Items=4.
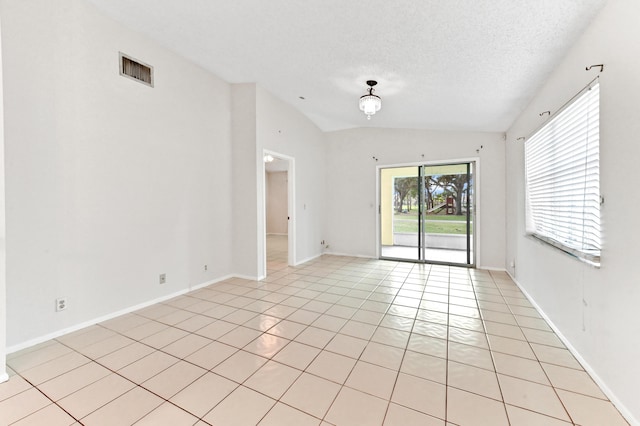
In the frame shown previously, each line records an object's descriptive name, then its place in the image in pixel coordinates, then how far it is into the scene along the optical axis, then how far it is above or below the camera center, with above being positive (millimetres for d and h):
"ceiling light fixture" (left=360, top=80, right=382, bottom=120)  3273 +1348
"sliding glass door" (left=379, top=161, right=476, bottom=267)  5043 -15
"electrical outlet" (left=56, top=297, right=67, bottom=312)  2432 -860
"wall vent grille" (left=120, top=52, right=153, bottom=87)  2918 +1633
